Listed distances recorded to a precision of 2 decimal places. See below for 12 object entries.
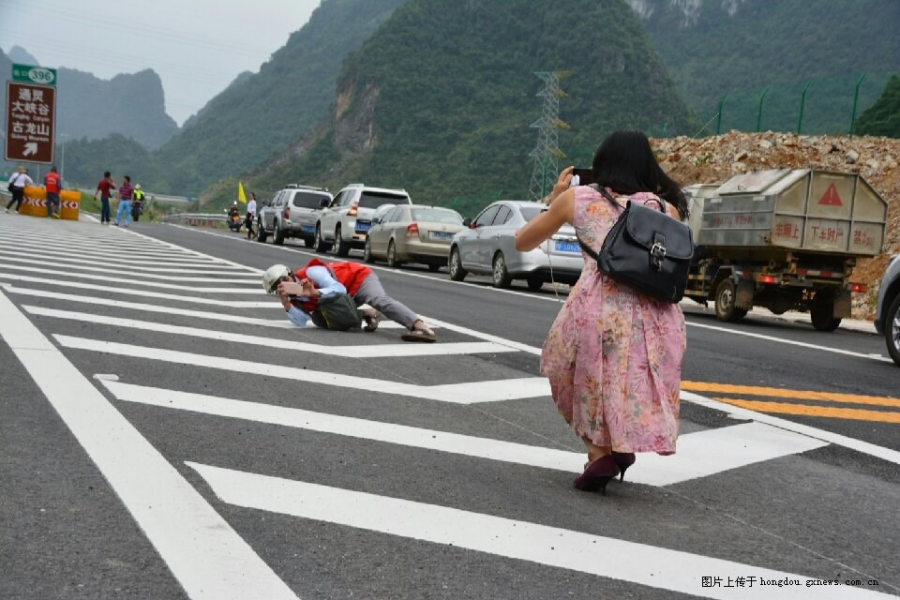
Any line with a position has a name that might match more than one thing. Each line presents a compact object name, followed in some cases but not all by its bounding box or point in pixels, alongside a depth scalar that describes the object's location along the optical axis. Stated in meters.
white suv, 30.17
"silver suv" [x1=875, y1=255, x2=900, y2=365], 11.98
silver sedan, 20.36
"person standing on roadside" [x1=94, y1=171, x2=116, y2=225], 40.38
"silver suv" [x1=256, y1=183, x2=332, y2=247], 34.69
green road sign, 45.72
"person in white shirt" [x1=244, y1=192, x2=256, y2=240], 42.81
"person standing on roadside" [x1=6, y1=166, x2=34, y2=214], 42.97
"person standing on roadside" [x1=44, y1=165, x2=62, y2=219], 40.47
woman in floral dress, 5.12
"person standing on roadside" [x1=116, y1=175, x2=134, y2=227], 40.25
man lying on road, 10.62
